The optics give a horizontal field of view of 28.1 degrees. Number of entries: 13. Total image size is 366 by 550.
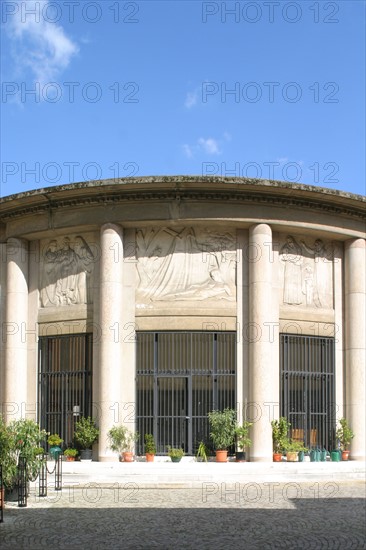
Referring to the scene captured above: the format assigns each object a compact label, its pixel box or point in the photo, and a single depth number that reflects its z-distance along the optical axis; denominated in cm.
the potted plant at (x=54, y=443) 2322
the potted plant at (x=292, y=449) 2283
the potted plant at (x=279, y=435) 2302
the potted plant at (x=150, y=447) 2265
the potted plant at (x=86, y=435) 2286
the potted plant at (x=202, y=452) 2271
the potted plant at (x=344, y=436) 2428
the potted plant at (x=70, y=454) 2302
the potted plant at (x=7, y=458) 1595
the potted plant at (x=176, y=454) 2238
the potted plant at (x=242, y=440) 2264
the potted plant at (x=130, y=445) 2241
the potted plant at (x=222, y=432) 2256
